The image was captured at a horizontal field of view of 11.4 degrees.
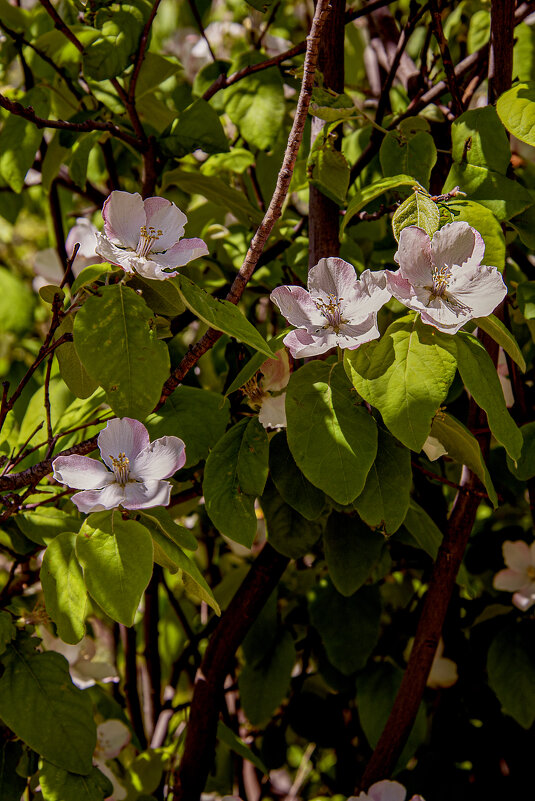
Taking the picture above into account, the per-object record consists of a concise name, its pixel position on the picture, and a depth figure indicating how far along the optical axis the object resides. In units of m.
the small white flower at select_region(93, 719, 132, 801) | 1.26
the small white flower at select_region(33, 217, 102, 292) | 1.25
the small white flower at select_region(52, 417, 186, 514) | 1.05
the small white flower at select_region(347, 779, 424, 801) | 1.16
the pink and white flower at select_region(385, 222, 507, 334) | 1.05
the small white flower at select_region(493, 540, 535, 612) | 1.24
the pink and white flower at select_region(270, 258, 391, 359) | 1.06
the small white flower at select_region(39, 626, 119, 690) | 1.25
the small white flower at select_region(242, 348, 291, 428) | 1.15
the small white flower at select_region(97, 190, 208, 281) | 1.07
